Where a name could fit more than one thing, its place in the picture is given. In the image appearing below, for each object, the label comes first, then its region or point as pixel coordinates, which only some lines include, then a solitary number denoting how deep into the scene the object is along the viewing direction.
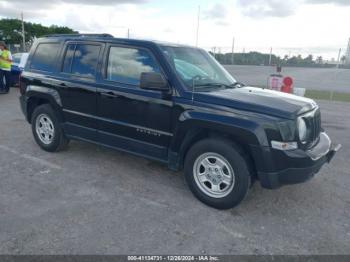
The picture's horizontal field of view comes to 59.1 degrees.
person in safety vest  10.91
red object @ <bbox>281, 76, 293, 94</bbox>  10.02
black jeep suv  3.28
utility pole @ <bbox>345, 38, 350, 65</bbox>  15.97
